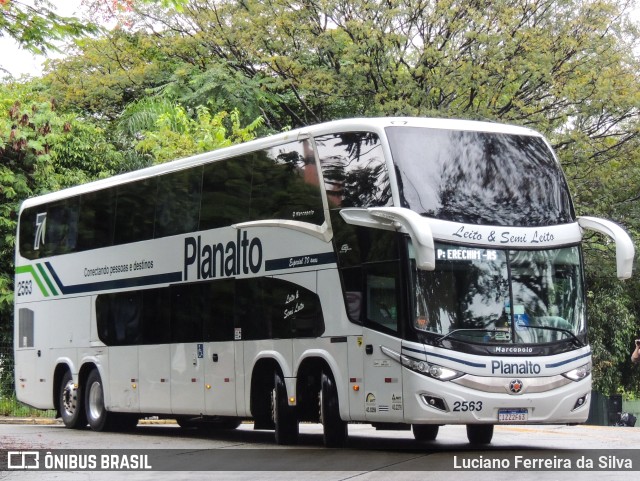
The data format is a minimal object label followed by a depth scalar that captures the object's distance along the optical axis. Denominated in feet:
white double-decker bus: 52.47
